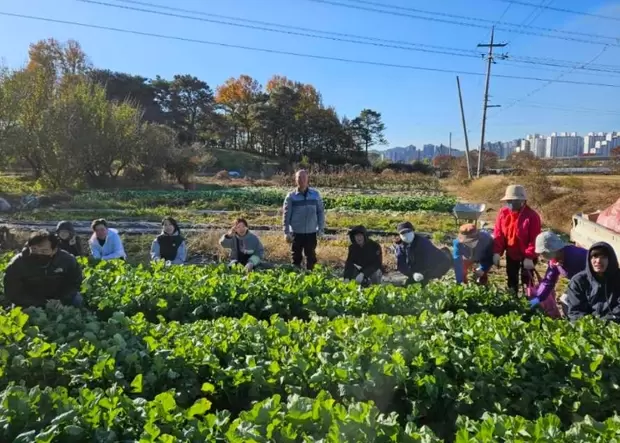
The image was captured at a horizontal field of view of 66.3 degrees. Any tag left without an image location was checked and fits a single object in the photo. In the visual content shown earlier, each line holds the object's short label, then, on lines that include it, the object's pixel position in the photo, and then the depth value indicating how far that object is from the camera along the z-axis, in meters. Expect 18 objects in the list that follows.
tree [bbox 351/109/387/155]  52.62
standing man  6.86
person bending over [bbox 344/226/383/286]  6.29
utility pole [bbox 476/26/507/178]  30.94
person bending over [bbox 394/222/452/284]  6.20
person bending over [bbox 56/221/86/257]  6.71
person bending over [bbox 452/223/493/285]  6.24
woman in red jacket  5.76
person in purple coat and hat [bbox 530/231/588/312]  4.70
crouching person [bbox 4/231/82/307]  4.82
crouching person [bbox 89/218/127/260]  7.20
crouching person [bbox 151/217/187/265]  7.24
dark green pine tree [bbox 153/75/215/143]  48.50
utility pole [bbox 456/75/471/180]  31.57
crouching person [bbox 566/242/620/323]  4.06
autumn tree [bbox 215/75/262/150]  51.21
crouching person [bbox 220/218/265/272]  6.95
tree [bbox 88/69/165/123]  45.56
